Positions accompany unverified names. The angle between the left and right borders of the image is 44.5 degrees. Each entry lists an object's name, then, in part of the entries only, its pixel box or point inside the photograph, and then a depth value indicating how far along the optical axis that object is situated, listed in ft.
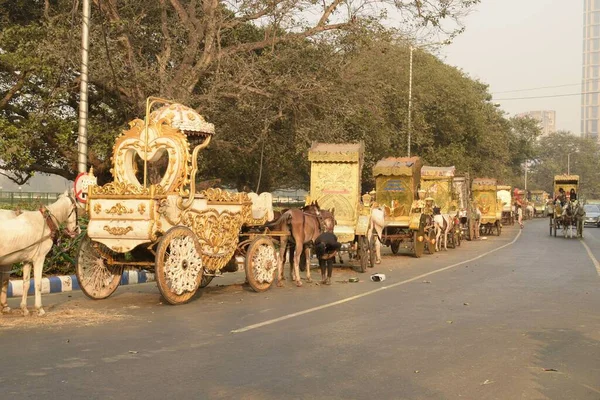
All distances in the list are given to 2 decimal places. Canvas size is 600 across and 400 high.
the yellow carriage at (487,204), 126.93
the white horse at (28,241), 31.96
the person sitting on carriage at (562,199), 115.44
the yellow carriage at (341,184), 60.49
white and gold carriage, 36.32
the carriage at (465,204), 108.27
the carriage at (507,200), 174.40
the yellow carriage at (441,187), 98.43
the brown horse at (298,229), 47.21
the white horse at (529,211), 240.71
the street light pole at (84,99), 53.11
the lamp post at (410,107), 103.54
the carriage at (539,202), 276.00
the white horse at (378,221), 64.34
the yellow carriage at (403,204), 73.51
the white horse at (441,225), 85.30
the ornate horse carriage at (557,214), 115.55
